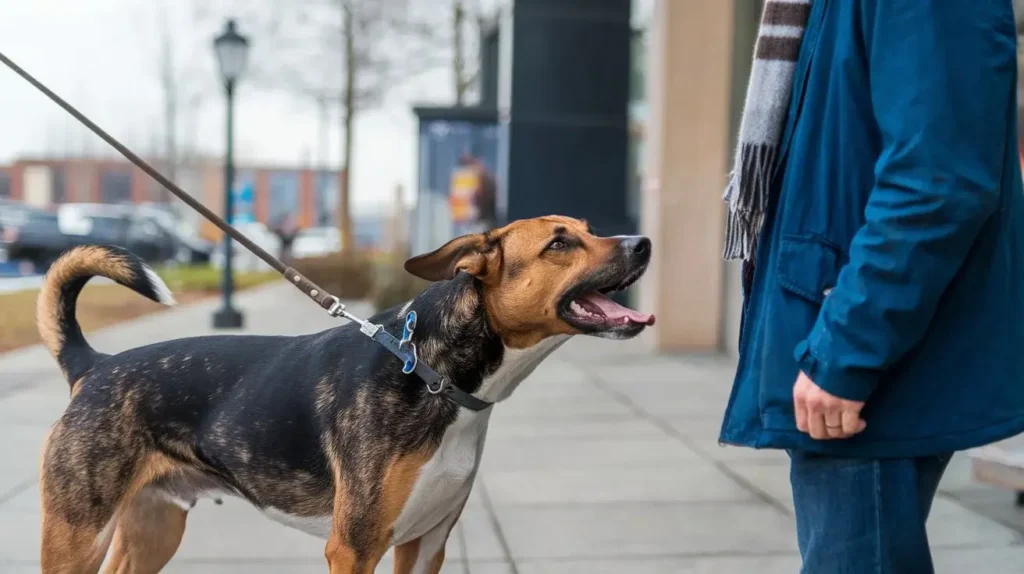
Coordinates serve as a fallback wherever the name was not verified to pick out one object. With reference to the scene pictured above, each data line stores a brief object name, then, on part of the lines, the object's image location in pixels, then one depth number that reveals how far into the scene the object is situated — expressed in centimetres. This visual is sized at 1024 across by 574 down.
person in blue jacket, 171
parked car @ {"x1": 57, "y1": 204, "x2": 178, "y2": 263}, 3105
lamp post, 1423
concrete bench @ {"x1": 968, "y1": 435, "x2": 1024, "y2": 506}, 462
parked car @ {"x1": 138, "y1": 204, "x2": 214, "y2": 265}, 3362
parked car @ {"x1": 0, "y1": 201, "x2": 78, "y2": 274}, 2783
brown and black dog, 276
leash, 279
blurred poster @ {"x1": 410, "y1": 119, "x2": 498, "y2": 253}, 1480
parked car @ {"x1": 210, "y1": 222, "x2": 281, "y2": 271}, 3572
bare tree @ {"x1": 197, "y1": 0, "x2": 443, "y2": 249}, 2142
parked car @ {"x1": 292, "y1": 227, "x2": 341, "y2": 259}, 4559
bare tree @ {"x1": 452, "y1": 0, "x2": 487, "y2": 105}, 2028
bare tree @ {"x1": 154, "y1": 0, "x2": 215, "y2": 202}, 3262
